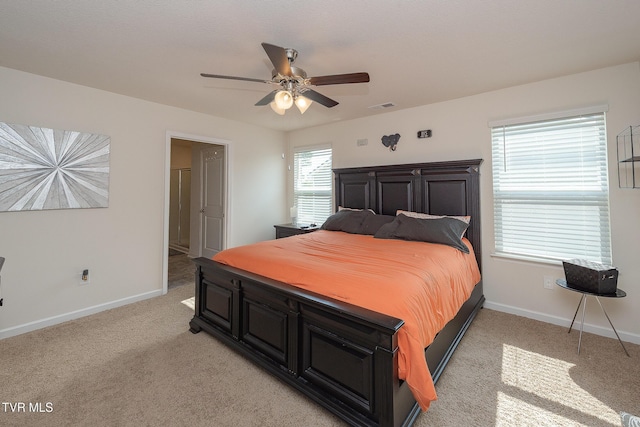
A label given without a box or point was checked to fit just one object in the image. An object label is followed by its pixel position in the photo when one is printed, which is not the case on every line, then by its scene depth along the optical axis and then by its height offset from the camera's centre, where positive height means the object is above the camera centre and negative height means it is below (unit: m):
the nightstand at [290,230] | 4.44 -0.16
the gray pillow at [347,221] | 3.72 -0.02
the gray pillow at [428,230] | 2.88 -0.13
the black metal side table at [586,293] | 2.18 -0.62
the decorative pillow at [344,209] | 3.97 +0.17
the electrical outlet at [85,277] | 3.07 -0.62
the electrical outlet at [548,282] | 2.89 -0.68
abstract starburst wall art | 2.61 +0.56
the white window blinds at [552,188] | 2.70 +0.32
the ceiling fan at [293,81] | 1.94 +1.08
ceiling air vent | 3.67 +1.57
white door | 4.94 +0.40
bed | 1.45 -0.81
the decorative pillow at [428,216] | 3.24 +0.04
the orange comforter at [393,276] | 1.45 -0.40
